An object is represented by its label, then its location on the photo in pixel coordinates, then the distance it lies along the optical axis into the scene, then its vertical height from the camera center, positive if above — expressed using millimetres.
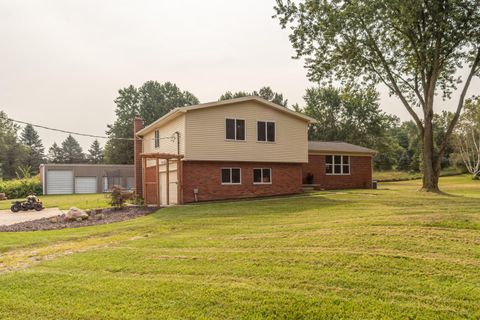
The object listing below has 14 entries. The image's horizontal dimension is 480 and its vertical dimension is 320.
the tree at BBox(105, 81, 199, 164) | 54312 +10555
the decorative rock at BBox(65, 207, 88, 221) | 14633 -1527
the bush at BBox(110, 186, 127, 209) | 17922 -1077
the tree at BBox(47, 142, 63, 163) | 92412 +5805
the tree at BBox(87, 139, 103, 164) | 93638 +6076
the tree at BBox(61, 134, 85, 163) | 94438 +6805
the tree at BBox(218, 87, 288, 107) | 62344 +12786
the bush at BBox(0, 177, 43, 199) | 35656 -1005
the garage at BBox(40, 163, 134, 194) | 38906 -175
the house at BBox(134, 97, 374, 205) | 19656 +1227
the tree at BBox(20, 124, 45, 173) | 85544 +8396
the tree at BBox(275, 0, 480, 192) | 19781 +7350
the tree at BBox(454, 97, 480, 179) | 48697 +4098
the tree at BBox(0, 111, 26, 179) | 59812 +4183
